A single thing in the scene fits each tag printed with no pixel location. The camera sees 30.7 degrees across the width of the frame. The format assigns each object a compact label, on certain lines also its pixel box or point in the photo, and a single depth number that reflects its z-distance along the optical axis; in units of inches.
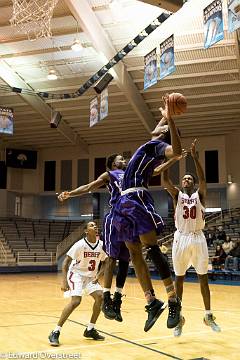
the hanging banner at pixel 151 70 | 537.4
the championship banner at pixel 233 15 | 359.9
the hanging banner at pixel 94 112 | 660.7
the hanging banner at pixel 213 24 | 397.9
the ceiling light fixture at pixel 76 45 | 596.6
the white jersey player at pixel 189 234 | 247.1
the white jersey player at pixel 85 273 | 255.0
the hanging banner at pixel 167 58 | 498.2
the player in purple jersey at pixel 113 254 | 182.7
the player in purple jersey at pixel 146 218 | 166.4
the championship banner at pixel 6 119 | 697.3
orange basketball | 158.7
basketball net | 392.9
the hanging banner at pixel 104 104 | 632.4
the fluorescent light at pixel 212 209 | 1092.5
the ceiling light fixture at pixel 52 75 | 743.8
